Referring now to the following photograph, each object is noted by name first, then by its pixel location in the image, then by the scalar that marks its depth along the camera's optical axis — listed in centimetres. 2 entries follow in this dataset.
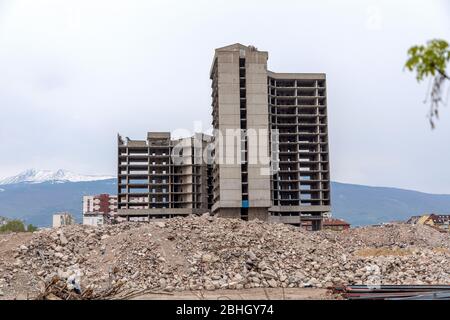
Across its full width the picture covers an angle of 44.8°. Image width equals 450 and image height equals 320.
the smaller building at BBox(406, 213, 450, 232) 10556
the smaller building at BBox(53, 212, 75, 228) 15612
